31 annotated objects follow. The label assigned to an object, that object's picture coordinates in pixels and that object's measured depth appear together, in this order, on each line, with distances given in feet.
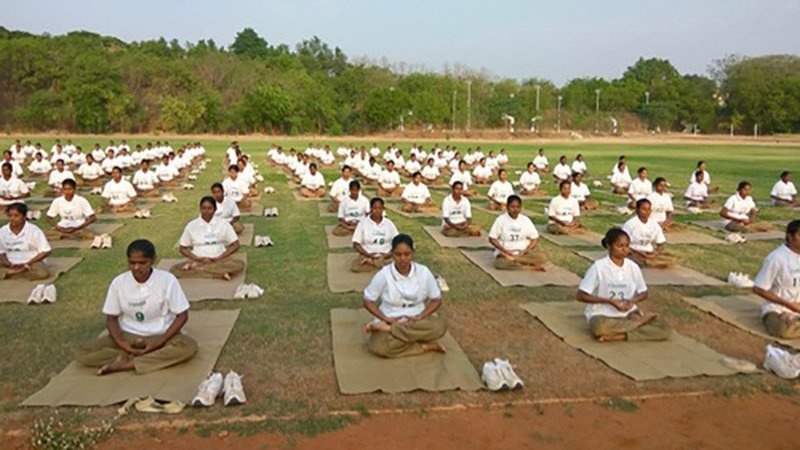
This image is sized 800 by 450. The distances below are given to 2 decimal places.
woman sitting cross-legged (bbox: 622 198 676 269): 31.35
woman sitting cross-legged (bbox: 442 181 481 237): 39.63
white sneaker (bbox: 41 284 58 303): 25.76
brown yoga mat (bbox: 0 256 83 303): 26.30
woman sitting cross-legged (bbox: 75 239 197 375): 18.44
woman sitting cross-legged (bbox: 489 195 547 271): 31.12
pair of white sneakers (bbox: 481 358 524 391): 17.63
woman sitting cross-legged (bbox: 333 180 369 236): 39.45
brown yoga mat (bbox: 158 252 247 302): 26.63
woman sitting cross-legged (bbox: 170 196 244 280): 29.35
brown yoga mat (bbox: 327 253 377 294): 28.22
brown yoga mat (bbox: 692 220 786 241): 39.96
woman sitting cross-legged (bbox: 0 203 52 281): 28.32
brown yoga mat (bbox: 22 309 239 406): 16.75
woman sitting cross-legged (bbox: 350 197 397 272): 30.53
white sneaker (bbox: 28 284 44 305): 25.58
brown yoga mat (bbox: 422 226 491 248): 37.42
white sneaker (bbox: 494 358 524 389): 17.79
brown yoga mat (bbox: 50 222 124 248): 36.55
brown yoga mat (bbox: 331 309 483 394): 17.85
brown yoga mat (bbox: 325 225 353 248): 37.53
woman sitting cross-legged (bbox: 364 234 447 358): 19.76
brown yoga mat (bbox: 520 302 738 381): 18.99
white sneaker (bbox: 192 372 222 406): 16.47
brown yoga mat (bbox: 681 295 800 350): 23.01
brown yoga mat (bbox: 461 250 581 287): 29.12
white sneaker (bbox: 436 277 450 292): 27.73
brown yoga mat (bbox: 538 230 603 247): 38.11
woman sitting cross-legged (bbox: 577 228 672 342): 21.27
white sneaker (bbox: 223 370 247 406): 16.65
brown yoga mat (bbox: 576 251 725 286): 29.25
